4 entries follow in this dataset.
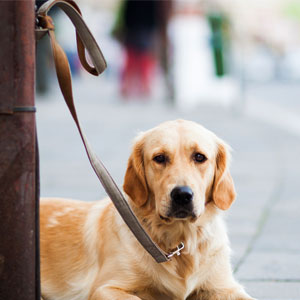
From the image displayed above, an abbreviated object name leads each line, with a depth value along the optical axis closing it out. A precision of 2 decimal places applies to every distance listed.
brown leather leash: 5.17
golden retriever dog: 5.87
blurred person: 29.31
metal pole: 4.73
